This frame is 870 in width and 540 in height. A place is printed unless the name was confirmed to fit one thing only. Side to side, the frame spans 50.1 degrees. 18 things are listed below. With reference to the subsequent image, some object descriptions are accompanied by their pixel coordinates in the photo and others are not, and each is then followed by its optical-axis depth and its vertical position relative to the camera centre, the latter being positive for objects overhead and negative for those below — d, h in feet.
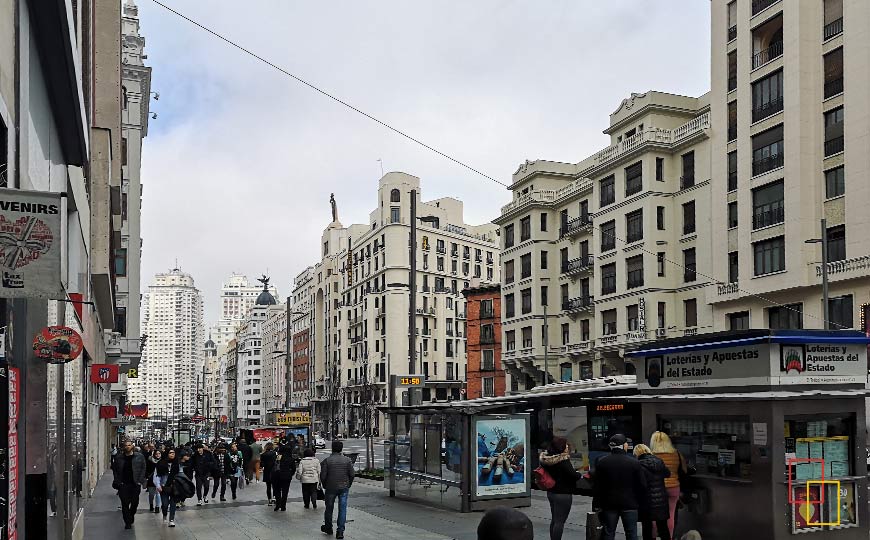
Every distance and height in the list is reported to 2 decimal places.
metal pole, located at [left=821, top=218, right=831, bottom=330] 101.51 +7.07
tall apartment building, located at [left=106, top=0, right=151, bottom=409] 145.59 +21.16
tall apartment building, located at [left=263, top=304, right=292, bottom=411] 547.90 -6.75
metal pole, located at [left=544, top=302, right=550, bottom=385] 191.93 -4.50
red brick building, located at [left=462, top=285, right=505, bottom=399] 273.13 +0.75
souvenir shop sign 21.34 +2.45
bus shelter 62.69 -7.46
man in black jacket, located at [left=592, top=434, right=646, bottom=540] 39.01 -6.18
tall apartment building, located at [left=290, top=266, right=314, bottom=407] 469.57 +3.35
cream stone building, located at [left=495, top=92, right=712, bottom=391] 172.55 +20.02
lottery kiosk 40.73 -4.25
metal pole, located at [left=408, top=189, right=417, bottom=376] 107.76 +5.02
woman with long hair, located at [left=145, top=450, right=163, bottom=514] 69.40 -9.59
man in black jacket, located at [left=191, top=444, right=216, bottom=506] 78.92 -10.58
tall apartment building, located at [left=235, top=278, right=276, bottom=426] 640.99 -24.86
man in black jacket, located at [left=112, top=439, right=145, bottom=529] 61.11 -8.68
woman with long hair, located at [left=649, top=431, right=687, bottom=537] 43.47 -5.53
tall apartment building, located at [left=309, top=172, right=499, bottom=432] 360.48 +18.69
